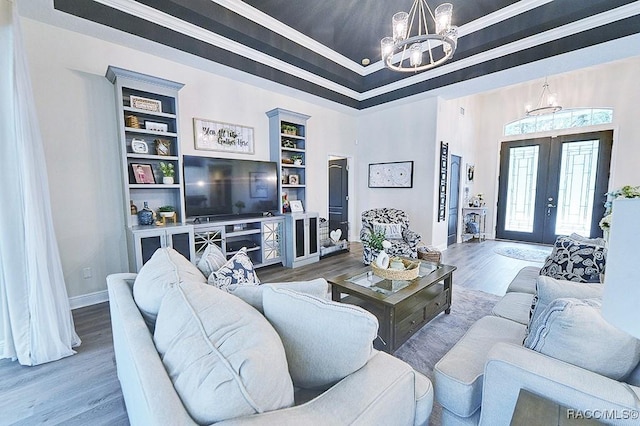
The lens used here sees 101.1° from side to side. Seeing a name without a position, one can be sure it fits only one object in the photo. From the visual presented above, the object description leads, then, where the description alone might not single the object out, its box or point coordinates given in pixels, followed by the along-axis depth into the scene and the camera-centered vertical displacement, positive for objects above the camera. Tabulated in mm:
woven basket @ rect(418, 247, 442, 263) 4426 -1106
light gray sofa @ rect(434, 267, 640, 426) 844 -698
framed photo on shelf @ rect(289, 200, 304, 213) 4728 -288
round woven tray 2293 -732
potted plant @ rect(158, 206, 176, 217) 3336 -265
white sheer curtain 1836 -252
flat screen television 3543 +46
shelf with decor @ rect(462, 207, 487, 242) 6414 -825
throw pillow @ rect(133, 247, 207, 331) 1165 -426
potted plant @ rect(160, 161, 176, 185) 3303 +232
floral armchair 4012 -684
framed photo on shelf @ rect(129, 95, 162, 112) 3032 +1026
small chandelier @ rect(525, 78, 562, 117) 4641 +1634
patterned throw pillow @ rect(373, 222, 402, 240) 4398 -664
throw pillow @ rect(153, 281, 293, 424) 637 -458
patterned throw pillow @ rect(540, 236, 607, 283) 1870 -540
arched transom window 5168 +1459
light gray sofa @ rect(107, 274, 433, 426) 640 -652
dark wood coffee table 2029 -959
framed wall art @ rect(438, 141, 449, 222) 5133 +230
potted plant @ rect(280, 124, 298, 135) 4495 +1053
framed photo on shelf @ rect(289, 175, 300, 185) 4758 +184
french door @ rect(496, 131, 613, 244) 5252 +72
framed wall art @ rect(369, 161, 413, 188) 5391 +326
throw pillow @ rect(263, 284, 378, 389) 890 -501
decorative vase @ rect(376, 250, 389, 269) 2422 -659
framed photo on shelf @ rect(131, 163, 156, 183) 3127 +211
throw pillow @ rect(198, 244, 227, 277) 1625 -452
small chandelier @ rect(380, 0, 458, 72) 2322 +1478
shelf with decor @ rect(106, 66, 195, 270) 2871 +364
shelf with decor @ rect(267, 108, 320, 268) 4301 +198
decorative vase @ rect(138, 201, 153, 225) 3090 -311
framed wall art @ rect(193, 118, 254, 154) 3762 +812
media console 3475 -667
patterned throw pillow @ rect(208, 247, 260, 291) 1465 -490
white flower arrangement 2277 -39
